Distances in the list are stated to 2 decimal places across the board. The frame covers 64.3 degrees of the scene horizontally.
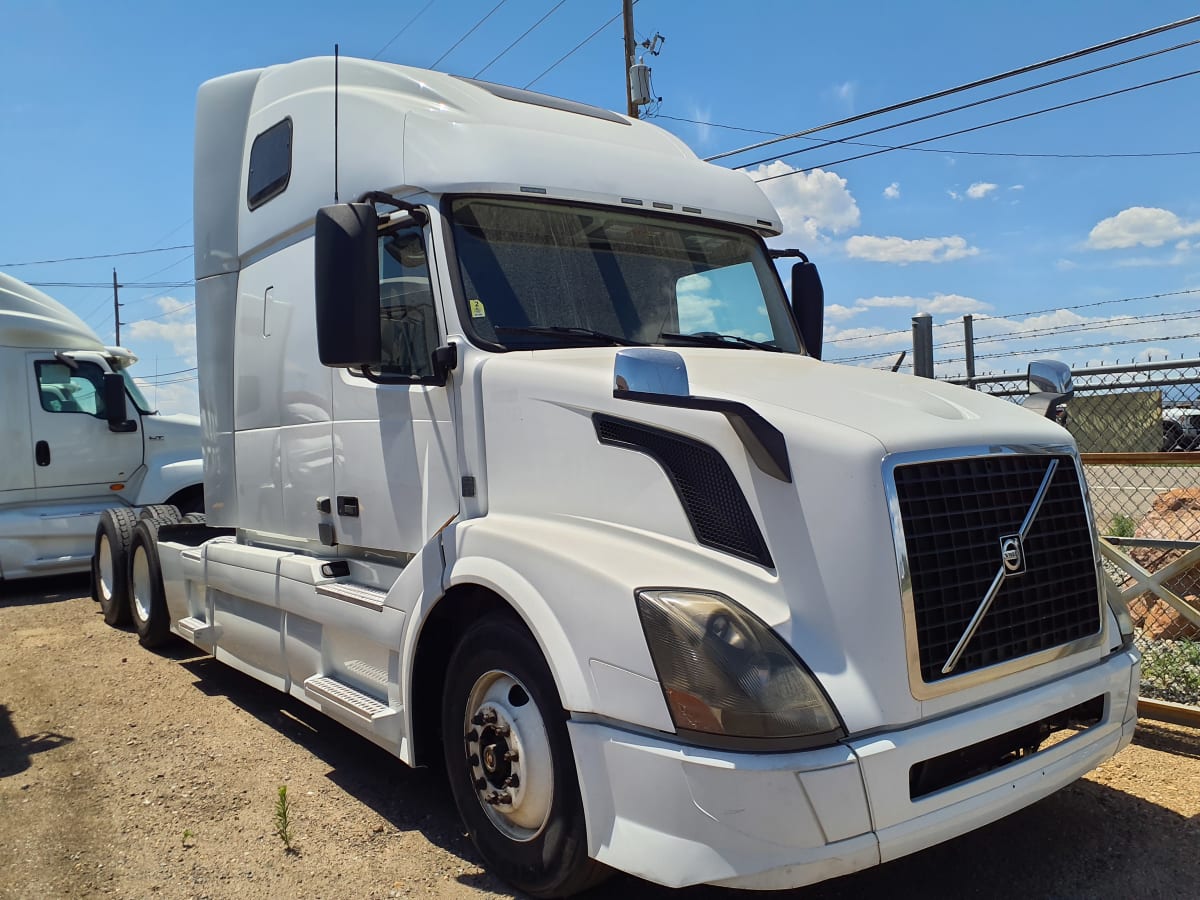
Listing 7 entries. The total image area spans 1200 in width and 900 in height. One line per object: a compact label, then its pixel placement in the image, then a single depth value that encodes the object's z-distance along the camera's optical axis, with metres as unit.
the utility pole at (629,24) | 18.23
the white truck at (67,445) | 10.22
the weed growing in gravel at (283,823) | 3.91
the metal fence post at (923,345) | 6.93
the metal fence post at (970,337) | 8.66
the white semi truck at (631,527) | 2.70
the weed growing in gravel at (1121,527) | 5.93
